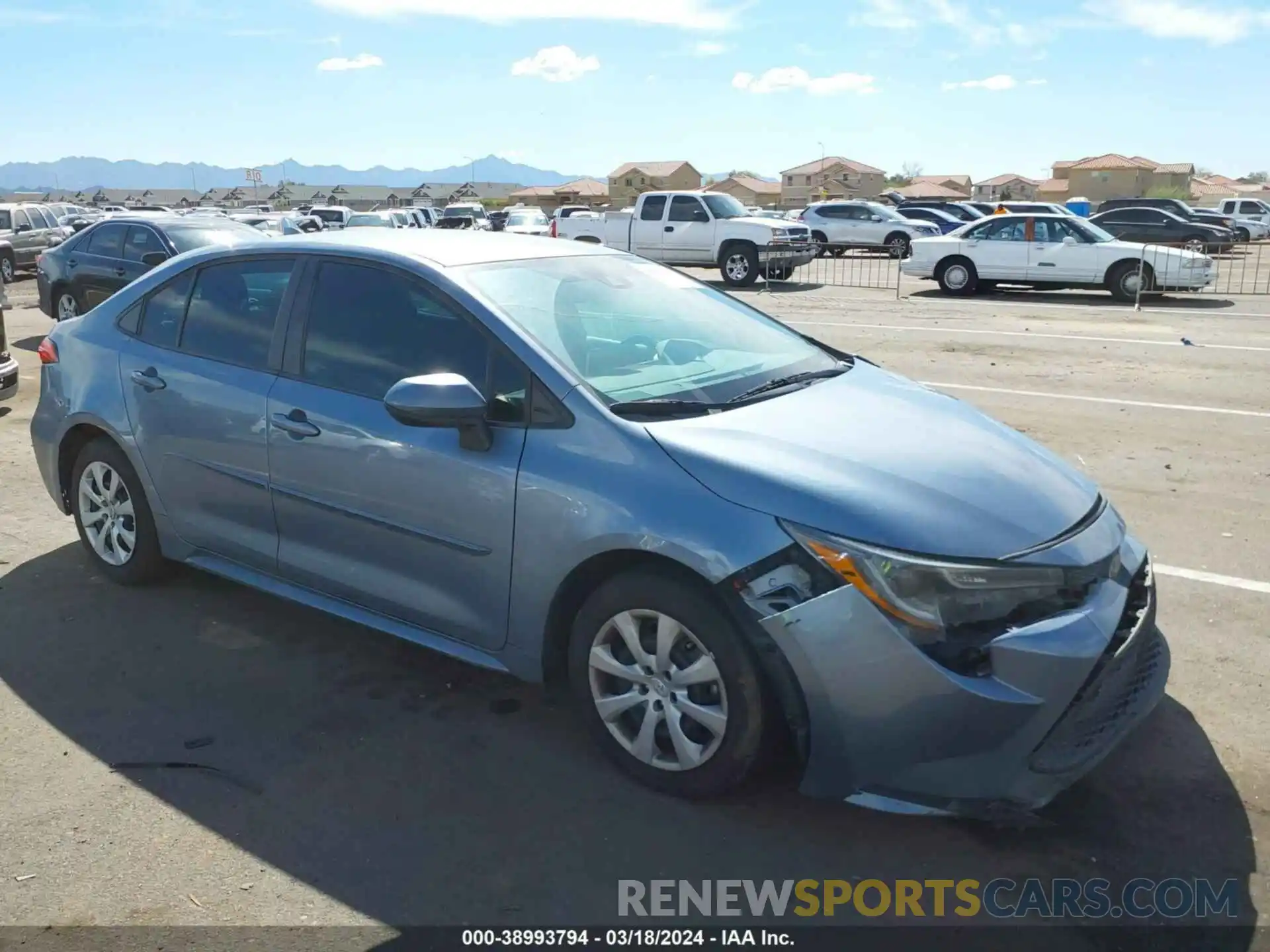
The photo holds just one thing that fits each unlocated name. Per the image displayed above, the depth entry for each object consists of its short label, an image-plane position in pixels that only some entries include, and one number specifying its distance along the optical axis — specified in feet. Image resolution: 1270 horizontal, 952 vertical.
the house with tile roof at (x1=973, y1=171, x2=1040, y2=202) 294.43
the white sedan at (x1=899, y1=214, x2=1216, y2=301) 60.34
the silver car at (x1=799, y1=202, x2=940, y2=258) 105.60
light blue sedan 9.96
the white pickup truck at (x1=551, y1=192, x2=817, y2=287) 74.02
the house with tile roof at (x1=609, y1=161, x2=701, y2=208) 313.12
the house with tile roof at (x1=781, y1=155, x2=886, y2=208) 304.50
